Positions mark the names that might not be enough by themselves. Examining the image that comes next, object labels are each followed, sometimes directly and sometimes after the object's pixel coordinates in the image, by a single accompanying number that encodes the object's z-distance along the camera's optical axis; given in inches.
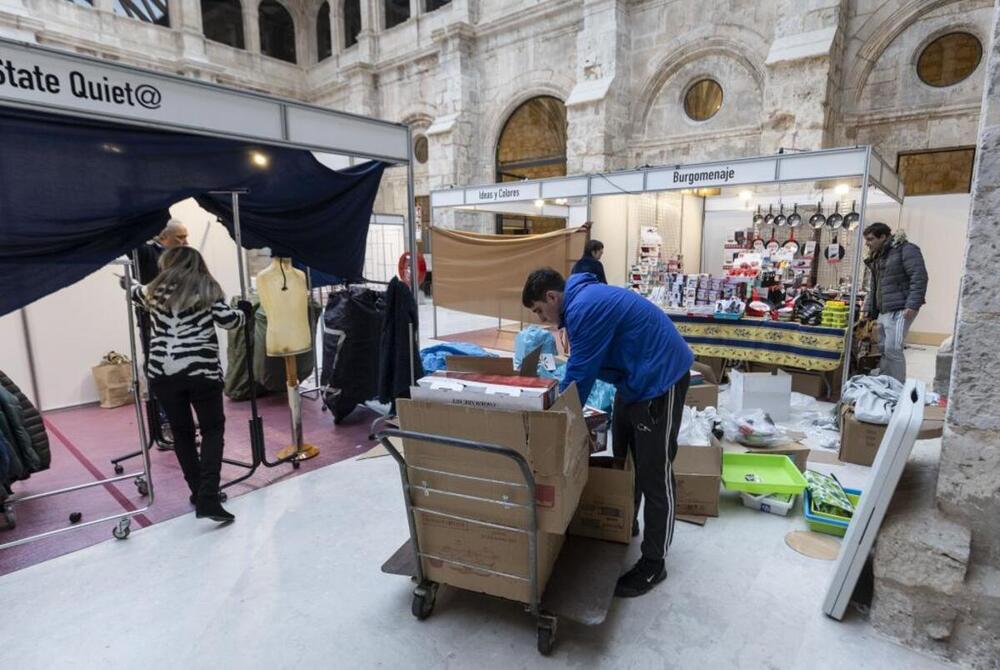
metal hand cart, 70.7
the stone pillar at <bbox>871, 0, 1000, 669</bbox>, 71.4
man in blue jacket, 82.0
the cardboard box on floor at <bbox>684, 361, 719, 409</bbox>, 171.6
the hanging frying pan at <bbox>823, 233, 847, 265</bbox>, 305.7
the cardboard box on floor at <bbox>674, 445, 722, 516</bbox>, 114.3
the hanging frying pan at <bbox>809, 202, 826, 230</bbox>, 310.5
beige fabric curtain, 262.8
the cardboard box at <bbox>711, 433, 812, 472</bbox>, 133.2
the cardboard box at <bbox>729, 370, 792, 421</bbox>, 178.4
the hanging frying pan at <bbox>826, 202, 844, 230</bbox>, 307.7
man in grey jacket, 175.6
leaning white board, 77.2
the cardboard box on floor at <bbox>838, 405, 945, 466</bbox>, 142.2
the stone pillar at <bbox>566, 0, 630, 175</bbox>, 423.2
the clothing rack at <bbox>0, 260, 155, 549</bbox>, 109.1
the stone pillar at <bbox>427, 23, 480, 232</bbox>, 542.0
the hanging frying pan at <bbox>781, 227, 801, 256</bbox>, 290.2
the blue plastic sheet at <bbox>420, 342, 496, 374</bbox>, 192.7
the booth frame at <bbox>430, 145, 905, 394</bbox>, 179.5
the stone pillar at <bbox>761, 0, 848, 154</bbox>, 325.1
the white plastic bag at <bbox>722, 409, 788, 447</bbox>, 140.6
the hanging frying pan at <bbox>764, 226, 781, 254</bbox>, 303.7
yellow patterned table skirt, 190.4
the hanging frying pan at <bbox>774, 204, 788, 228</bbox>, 328.7
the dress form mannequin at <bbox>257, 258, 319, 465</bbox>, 137.3
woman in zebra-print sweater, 104.6
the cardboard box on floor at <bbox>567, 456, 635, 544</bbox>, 91.1
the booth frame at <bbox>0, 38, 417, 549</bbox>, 88.2
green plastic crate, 118.2
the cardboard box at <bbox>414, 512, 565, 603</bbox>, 75.7
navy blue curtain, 97.2
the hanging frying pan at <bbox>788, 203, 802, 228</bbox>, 326.6
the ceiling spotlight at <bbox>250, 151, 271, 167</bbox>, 131.0
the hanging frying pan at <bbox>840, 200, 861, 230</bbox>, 302.4
